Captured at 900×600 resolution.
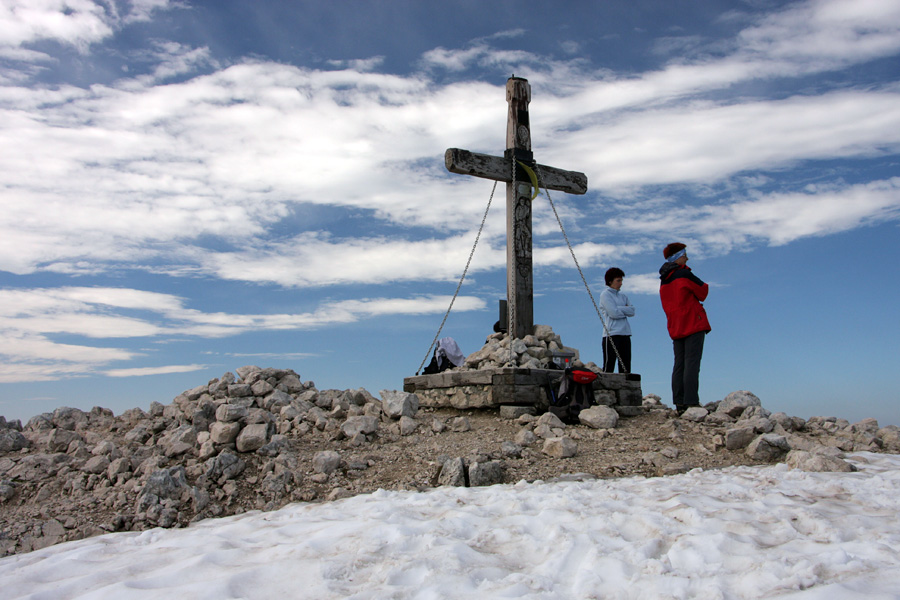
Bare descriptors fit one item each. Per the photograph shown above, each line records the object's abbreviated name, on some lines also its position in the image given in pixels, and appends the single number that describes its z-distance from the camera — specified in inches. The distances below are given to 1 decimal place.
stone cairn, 334.6
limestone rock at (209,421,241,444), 239.6
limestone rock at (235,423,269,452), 238.1
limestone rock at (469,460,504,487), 207.0
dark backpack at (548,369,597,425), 305.0
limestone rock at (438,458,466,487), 207.0
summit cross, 370.0
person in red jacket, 321.4
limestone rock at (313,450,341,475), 224.8
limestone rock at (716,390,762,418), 331.9
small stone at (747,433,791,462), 249.0
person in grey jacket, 360.5
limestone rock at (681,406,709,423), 309.3
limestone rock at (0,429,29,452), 262.2
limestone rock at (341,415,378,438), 259.1
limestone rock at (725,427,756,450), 258.8
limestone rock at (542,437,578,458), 241.1
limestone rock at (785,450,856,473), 215.8
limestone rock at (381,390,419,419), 286.4
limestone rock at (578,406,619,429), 291.7
